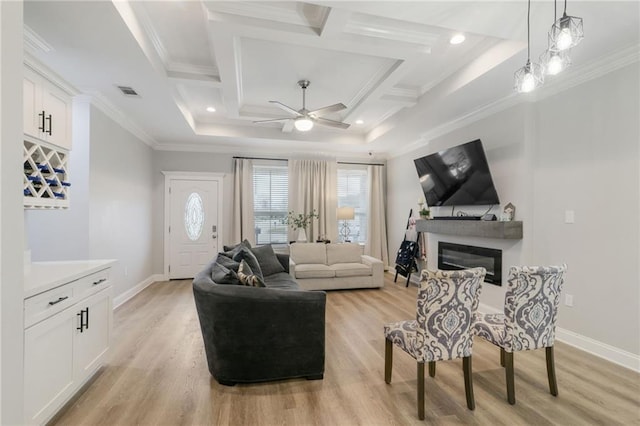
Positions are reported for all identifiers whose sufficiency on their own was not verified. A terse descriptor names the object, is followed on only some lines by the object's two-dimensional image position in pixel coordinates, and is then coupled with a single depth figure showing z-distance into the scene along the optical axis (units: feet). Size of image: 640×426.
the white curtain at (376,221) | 22.49
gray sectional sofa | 7.38
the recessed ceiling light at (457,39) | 9.04
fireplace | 12.62
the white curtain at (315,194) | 21.20
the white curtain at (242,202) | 20.17
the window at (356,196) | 22.79
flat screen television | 12.57
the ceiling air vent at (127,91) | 11.35
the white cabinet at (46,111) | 6.93
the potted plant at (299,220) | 20.76
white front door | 19.57
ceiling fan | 11.63
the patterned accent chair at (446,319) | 6.27
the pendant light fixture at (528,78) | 6.01
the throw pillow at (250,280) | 8.20
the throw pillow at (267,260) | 14.50
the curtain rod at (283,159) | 20.45
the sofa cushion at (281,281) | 12.35
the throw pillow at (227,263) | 9.77
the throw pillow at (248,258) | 11.45
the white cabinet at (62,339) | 5.56
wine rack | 7.23
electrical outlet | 10.21
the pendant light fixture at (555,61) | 5.44
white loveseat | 16.35
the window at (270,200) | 21.13
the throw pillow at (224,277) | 7.95
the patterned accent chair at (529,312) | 6.77
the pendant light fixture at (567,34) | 4.85
